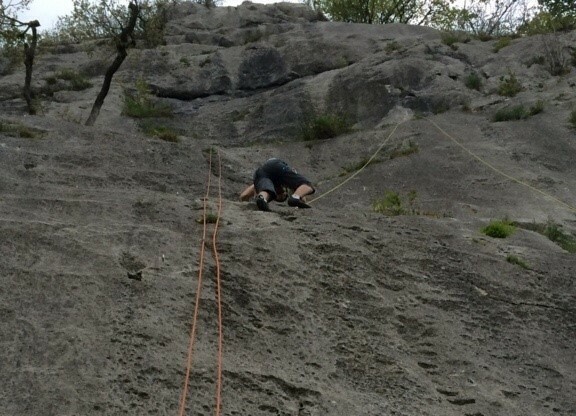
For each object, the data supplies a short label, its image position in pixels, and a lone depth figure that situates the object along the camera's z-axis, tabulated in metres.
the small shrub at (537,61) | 20.12
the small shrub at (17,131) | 11.42
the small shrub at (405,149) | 15.09
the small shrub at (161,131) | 14.71
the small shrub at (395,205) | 10.82
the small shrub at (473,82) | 19.39
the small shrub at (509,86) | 18.55
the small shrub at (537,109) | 16.73
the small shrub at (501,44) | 21.92
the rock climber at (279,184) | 10.18
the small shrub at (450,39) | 21.81
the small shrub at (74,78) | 21.45
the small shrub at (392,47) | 21.77
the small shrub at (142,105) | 19.92
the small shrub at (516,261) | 8.66
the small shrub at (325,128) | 17.34
